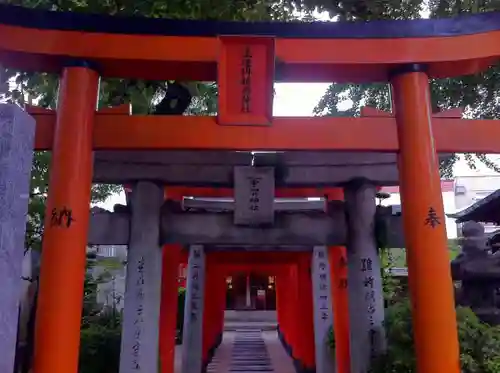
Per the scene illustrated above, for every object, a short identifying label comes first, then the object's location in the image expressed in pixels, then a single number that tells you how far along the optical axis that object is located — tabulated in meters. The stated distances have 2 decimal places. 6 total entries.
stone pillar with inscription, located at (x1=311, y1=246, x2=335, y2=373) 8.22
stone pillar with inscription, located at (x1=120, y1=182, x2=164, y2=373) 5.75
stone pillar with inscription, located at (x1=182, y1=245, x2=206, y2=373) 8.95
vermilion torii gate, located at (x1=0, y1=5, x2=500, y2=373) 4.12
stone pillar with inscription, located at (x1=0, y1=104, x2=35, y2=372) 3.03
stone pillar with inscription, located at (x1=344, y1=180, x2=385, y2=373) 5.91
